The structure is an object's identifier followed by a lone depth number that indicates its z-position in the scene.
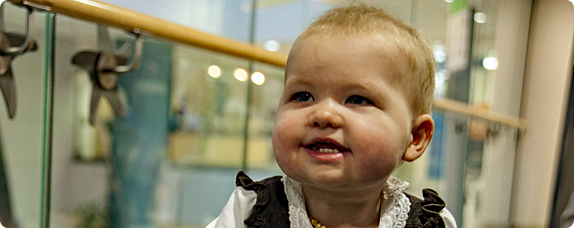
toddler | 0.48
